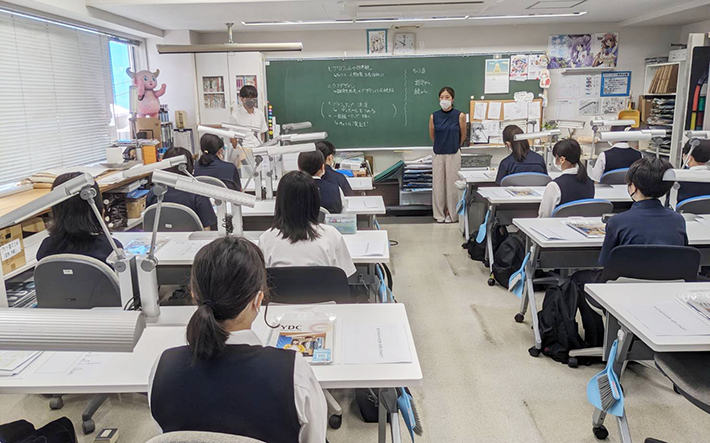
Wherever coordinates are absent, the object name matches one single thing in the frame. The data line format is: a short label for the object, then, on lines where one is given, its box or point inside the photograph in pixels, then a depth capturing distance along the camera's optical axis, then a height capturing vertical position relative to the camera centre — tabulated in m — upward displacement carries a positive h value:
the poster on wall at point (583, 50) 6.90 +0.68
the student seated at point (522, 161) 4.85 -0.47
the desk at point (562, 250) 3.08 -0.84
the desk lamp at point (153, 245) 2.03 -0.48
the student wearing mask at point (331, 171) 4.17 -0.46
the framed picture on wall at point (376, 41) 6.93 +0.83
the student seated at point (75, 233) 2.46 -0.53
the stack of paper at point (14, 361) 1.70 -0.77
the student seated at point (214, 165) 4.42 -0.43
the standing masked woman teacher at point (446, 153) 6.25 -0.52
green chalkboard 6.96 +0.20
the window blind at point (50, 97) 4.43 +0.15
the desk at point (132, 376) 1.63 -0.78
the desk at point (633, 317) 1.81 -0.76
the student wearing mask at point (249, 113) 5.80 -0.03
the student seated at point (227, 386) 1.20 -0.59
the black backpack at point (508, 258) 4.21 -1.14
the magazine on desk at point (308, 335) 1.78 -0.76
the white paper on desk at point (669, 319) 1.88 -0.76
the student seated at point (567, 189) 3.82 -0.57
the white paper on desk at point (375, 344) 1.75 -0.77
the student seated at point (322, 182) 3.59 -0.47
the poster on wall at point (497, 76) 6.89 +0.38
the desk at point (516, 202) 4.27 -0.74
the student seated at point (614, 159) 5.02 -0.49
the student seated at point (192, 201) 3.76 -0.60
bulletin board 6.99 -0.06
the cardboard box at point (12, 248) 3.47 -0.85
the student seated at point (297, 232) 2.38 -0.52
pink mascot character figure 5.90 +0.21
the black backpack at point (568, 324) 3.10 -1.21
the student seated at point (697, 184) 3.91 -0.55
